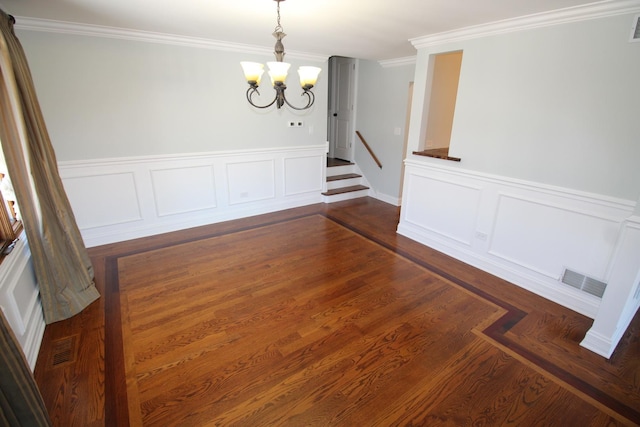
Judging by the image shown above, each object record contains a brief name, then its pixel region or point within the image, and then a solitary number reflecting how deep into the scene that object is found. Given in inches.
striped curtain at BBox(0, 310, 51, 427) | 49.1
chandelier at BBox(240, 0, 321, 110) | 88.4
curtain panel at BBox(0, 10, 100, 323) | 89.4
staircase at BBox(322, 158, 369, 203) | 230.8
